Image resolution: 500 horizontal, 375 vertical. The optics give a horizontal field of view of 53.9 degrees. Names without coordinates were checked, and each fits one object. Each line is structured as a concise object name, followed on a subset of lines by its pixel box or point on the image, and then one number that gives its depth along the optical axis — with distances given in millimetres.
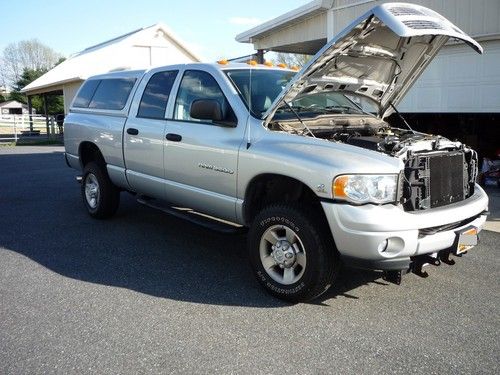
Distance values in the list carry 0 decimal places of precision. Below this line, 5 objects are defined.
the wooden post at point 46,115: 27236
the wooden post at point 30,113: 30077
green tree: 48594
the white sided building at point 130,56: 26469
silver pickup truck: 3656
